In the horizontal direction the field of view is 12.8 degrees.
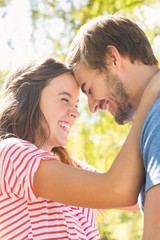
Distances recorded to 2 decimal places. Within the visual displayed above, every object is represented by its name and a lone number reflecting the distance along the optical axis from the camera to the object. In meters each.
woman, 2.16
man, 2.40
